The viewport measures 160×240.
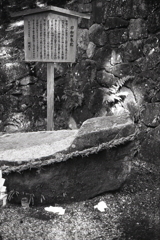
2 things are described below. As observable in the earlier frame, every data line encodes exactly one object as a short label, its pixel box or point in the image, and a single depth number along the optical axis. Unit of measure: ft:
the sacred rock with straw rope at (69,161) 9.95
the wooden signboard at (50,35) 15.31
